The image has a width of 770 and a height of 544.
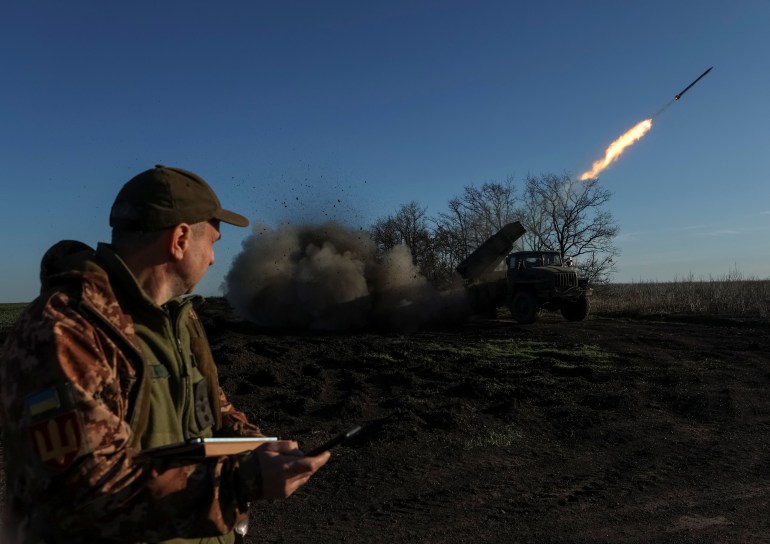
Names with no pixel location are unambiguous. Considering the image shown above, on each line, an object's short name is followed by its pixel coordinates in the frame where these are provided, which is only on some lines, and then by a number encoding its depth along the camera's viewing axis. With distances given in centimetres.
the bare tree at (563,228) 4056
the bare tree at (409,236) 3822
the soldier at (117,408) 145
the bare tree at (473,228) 4044
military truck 2070
